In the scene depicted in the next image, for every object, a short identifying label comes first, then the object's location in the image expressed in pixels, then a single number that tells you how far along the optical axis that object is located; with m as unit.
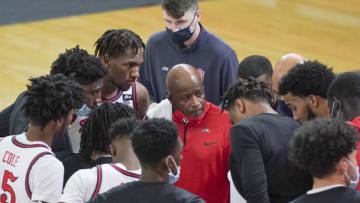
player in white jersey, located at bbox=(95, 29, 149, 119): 9.16
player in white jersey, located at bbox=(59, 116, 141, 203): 6.38
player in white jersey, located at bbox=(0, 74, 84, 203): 6.60
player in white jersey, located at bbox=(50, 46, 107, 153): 8.31
